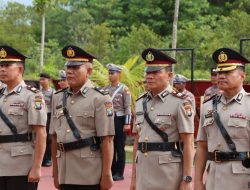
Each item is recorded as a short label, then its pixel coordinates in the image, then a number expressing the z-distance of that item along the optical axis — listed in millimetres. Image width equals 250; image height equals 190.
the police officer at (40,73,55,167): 15369
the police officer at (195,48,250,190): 6375
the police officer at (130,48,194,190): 7070
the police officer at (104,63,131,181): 13344
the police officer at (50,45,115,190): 7195
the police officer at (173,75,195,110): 14422
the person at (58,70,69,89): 14345
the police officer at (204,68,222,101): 13316
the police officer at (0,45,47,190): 7438
